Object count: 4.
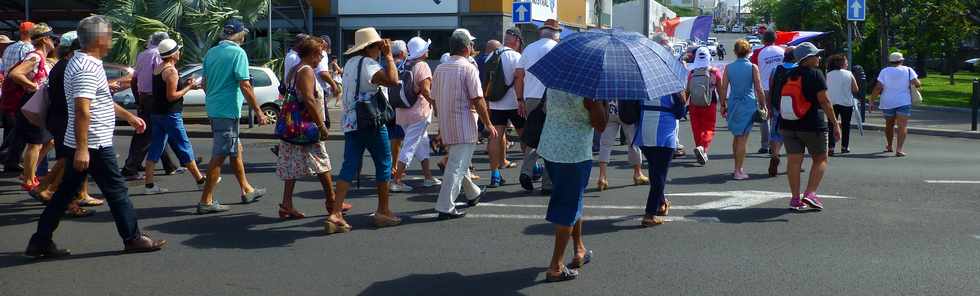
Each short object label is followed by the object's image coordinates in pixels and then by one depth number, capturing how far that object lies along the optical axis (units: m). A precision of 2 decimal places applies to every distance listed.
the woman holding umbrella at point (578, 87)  5.58
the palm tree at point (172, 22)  20.23
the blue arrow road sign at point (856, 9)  19.36
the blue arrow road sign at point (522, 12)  18.86
